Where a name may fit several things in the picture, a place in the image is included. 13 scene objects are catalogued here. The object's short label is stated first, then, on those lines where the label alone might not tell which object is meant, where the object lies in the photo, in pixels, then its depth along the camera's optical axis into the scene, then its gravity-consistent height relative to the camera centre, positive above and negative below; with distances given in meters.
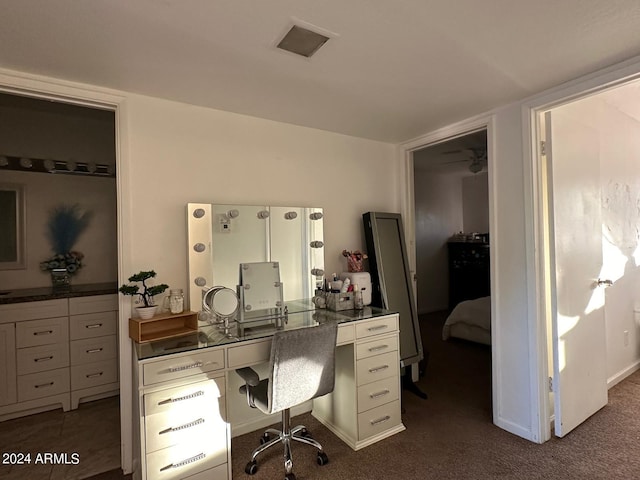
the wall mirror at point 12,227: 2.88 +0.19
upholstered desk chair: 1.77 -0.77
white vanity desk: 1.61 -0.87
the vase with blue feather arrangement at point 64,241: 3.01 +0.06
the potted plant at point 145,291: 1.92 -0.28
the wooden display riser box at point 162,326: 1.88 -0.50
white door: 2.19 -0.26
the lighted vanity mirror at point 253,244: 2.21 -0.01
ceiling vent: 1.48 +0.95
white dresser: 2.55 -0.88
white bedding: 3.90 -1.06
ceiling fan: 4.27 +1.10
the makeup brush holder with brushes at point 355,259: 2.81 -0.17
